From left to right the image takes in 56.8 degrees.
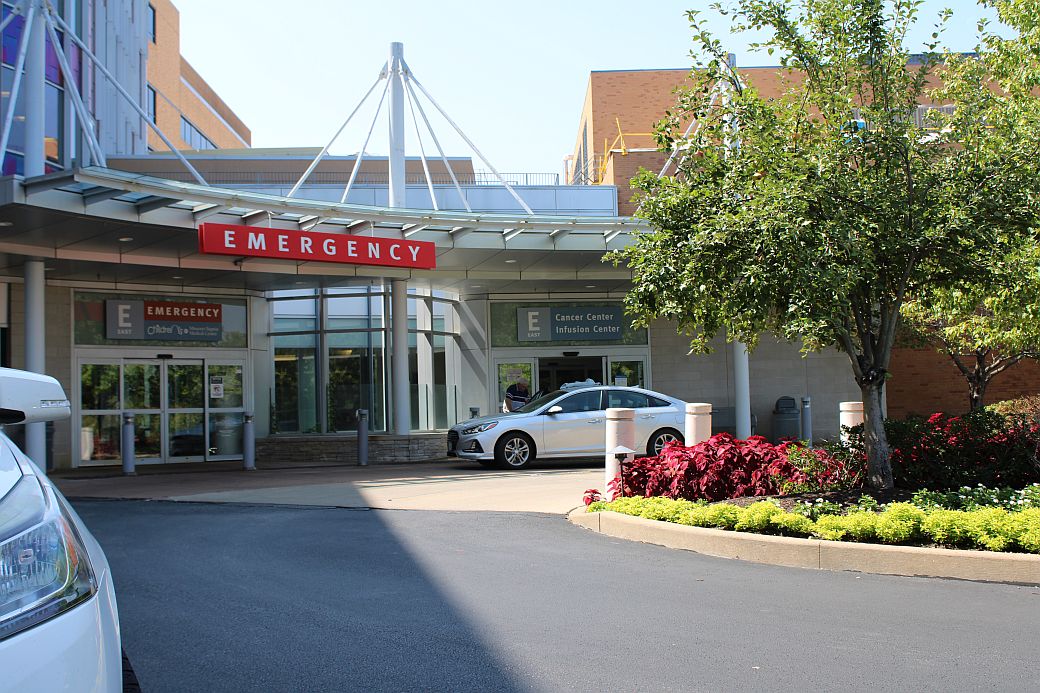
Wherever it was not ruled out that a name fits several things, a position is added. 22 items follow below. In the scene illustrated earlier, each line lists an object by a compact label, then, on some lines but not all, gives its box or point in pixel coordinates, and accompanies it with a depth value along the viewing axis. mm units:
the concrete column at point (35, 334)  16328
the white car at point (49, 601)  1787
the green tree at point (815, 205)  8273
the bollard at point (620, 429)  11117
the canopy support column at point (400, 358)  20531
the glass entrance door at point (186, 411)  20703
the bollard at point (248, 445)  18812
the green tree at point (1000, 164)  8680
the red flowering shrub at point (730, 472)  9812
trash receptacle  23219
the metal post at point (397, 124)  20922
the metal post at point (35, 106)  15922
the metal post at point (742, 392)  21719
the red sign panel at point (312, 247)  15703
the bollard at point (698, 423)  12266
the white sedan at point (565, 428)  17156
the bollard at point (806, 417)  22578
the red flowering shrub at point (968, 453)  9836
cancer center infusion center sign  23828
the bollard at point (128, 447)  17688
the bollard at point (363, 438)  19172
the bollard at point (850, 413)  12236
